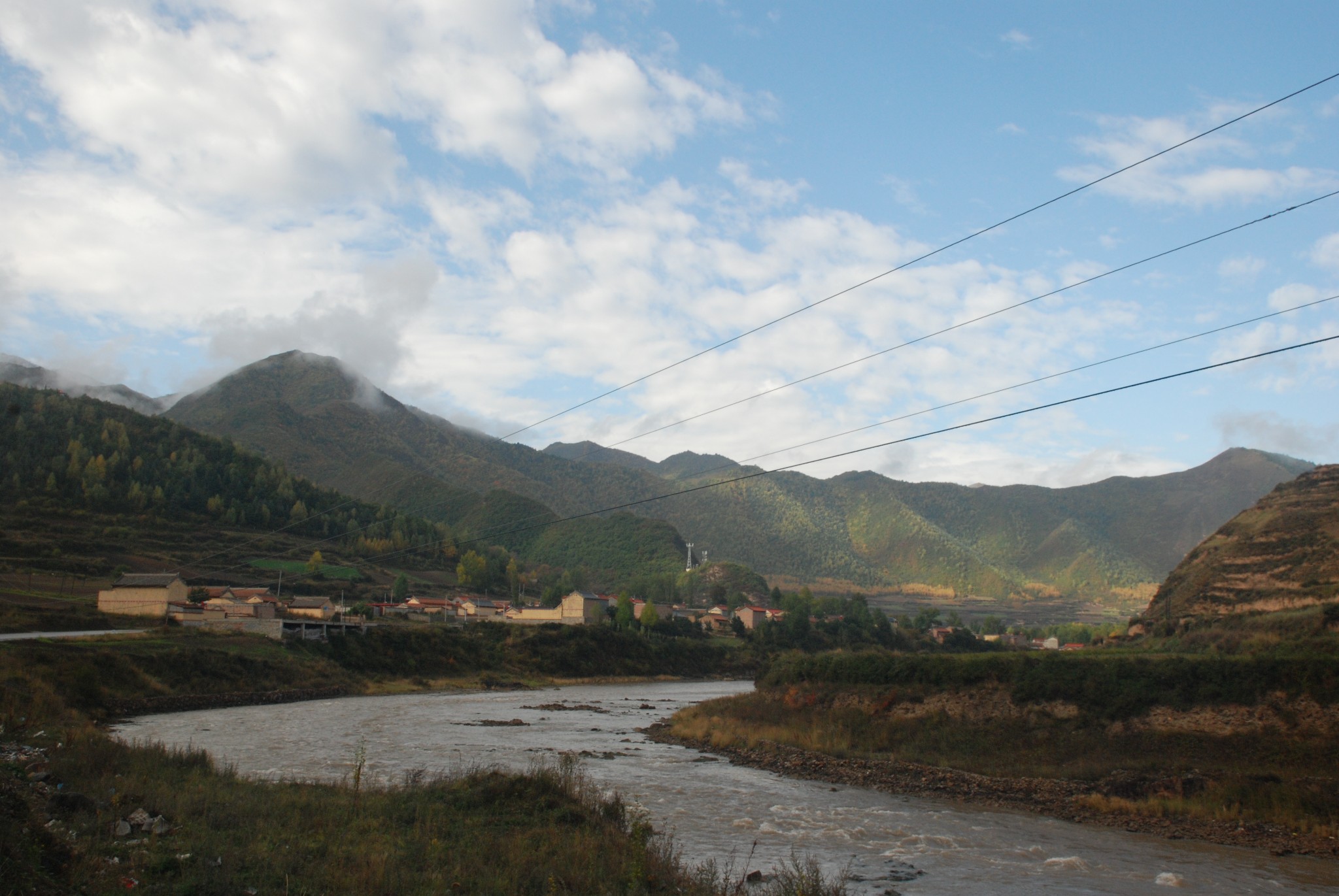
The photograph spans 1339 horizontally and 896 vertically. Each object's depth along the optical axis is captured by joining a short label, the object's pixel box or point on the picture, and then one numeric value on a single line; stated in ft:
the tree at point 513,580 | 500.74
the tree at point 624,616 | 378.53
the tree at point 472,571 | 469.16
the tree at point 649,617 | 386.32
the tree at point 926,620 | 435.94
